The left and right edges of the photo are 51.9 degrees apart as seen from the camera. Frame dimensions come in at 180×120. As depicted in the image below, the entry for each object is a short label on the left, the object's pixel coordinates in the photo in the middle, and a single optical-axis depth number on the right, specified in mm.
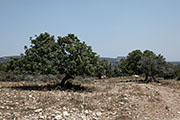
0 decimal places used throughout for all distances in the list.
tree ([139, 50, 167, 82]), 17964
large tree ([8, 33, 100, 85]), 9891
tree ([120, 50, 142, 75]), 19734
